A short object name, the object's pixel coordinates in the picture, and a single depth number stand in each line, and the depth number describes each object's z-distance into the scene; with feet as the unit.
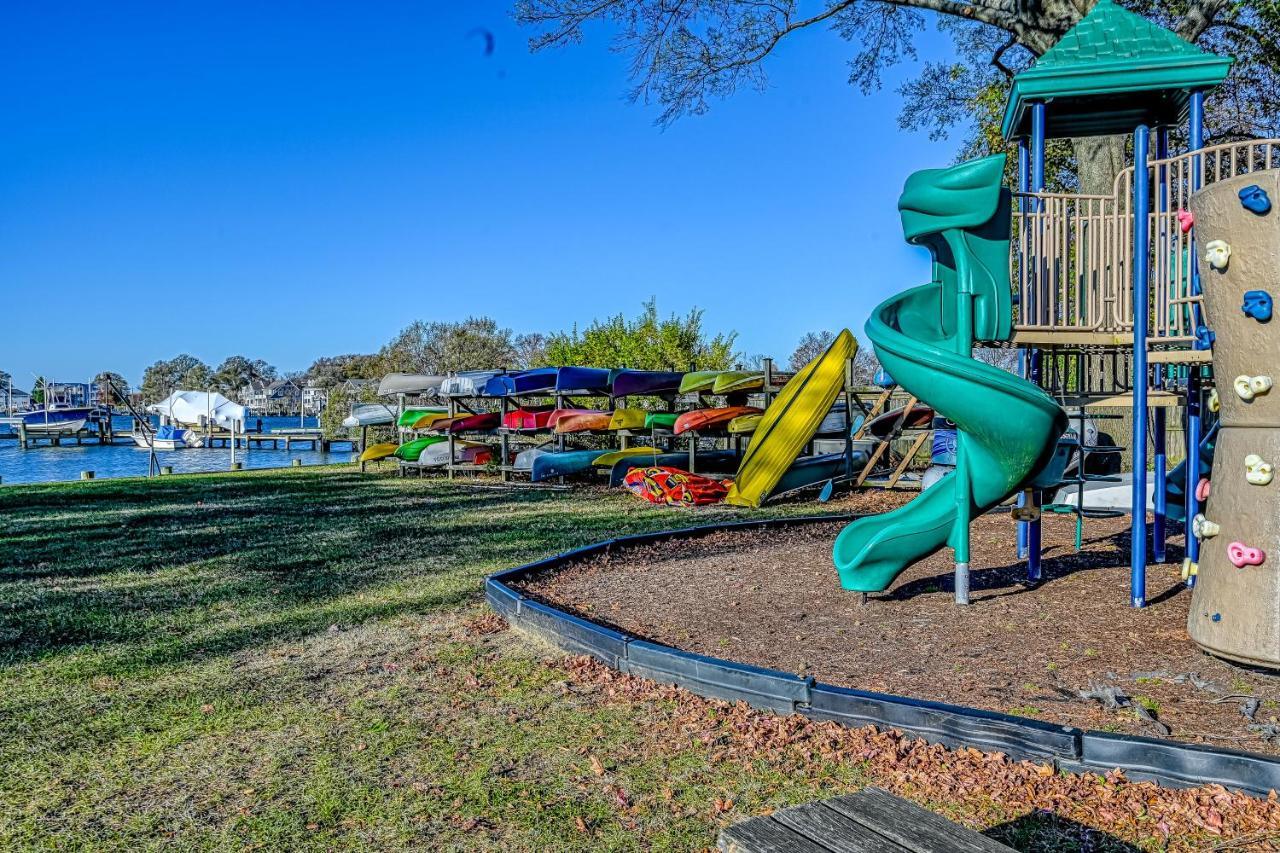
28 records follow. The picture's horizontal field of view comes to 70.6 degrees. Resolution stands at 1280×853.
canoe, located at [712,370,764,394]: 51.80
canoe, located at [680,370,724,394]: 52.31
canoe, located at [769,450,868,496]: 45.93
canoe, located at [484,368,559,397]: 58.18
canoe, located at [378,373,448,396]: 69.82
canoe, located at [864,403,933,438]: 45.65
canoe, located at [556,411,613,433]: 55.16
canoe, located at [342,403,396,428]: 77.16
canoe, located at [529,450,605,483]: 55.72
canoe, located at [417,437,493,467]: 63.52
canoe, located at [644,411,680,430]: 54.80
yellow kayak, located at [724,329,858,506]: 44.65
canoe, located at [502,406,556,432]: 59.62
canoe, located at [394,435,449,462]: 65.51
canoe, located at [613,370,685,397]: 55.16
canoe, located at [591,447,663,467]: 54.13
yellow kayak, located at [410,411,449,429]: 66.64
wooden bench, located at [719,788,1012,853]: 6.37
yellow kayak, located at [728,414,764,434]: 50.34
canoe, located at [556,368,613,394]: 57.11
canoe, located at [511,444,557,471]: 58.18
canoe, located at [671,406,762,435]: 50.16
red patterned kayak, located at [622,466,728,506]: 44.60
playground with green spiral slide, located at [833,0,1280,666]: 18.39
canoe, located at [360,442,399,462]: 69.67
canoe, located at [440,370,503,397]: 61.57
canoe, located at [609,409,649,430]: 54.19
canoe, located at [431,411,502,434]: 62.54
